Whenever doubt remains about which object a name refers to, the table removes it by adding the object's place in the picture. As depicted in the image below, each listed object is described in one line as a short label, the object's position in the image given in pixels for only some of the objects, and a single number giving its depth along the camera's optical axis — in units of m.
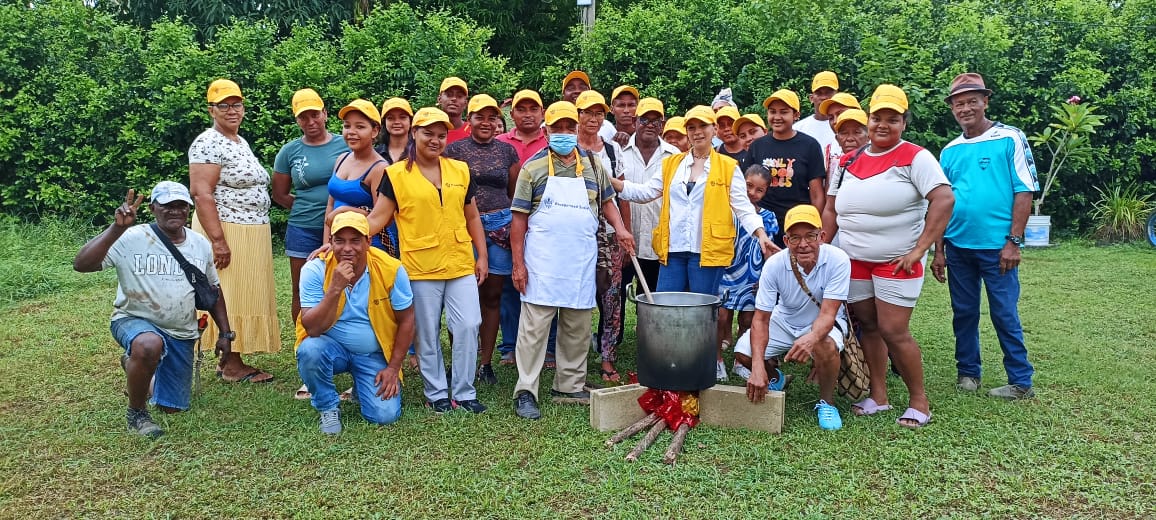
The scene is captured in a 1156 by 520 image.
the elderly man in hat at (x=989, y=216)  5.20
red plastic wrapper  4.77
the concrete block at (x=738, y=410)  4.71
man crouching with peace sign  4.56
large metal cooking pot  4.69
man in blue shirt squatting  4.54
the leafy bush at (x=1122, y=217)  11.34
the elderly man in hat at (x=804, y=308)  4.65
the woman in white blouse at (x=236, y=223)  5.39
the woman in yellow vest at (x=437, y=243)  4.83
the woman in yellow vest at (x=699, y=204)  5.48
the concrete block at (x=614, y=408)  4.76
